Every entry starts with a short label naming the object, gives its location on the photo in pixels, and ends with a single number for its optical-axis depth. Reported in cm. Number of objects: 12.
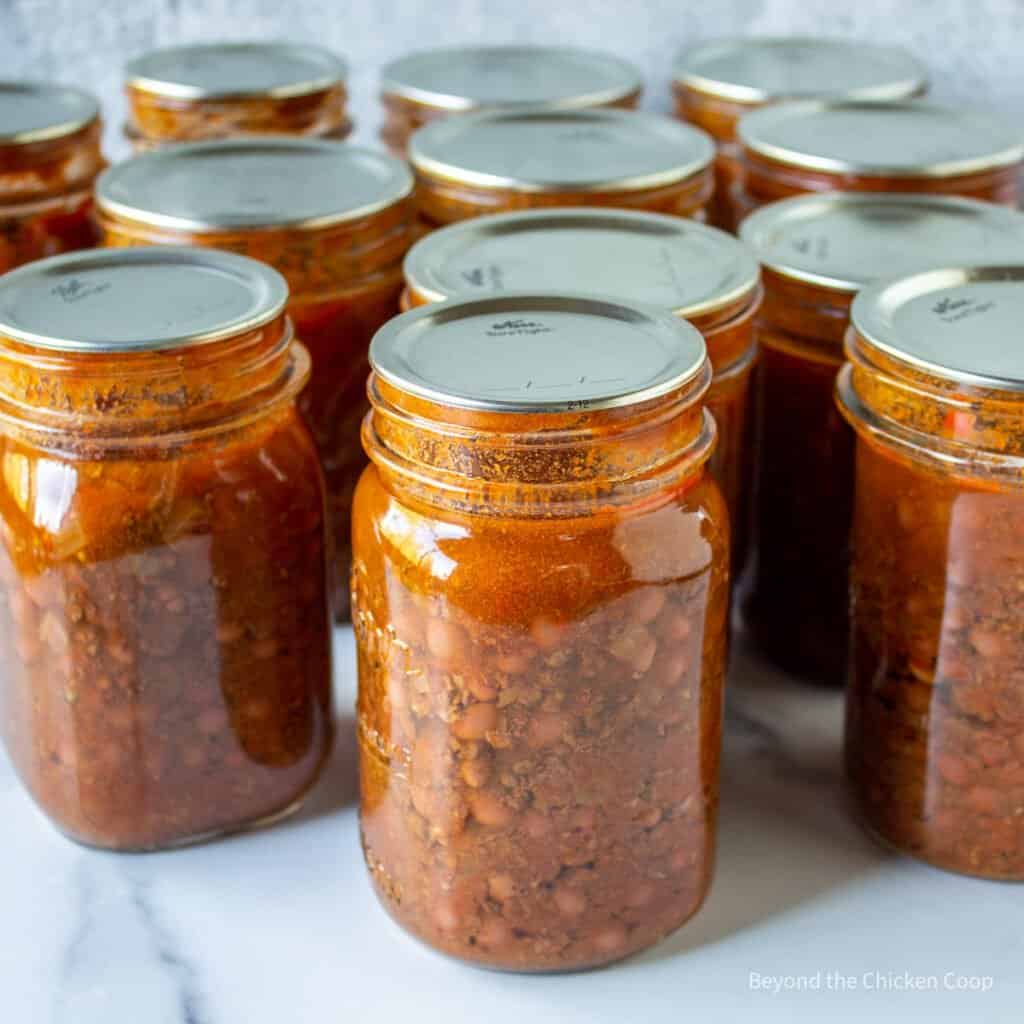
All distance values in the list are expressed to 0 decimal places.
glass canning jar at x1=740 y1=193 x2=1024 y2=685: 54
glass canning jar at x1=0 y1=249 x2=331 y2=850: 46
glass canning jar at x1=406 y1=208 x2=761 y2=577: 50
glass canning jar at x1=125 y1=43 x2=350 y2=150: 64
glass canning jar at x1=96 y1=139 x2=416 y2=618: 54
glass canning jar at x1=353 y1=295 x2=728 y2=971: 43
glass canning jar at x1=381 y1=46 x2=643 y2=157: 66
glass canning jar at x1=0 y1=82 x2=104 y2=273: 59
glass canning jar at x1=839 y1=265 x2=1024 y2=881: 46
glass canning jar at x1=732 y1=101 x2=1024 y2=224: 59
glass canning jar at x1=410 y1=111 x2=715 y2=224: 57
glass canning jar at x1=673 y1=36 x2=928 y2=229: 67
